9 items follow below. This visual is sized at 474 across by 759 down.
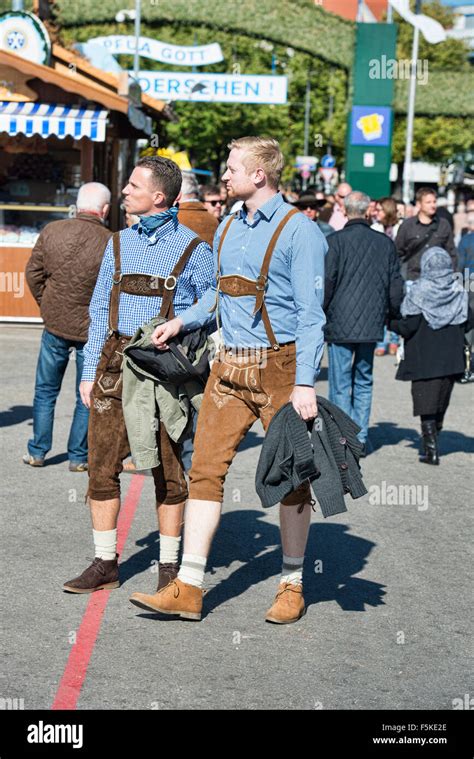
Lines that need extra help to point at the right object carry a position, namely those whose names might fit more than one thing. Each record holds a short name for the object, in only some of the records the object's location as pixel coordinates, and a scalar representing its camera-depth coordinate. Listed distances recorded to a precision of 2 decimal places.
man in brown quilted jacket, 7.92
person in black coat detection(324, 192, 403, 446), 8.76
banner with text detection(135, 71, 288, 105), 26.00
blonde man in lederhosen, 4.89
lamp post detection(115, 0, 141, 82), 23.25
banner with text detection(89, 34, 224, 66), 27.04
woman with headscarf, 9.12
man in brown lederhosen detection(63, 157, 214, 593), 5.26
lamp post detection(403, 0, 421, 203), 31.91
